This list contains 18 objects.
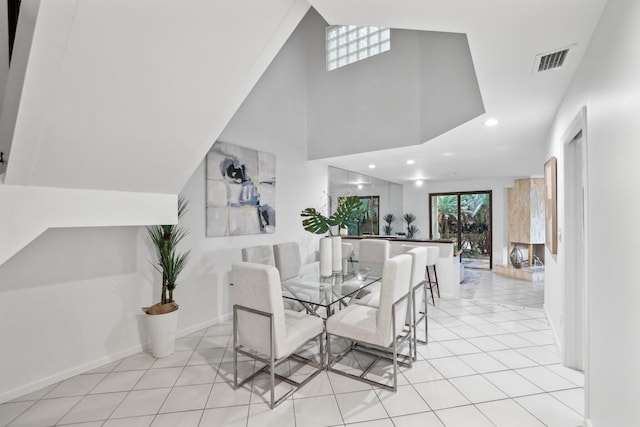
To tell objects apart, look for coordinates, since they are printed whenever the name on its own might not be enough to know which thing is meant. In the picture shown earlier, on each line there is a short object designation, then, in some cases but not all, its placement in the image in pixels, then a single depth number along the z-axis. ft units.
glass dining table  7.81
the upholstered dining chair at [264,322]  6.48
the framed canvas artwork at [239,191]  11.53
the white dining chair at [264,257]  9.93
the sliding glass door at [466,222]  26.13
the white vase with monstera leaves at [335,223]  9.97
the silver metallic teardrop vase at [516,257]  22.20
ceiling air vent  6.03
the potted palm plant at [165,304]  8.71
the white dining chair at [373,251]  12.82
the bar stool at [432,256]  13.07
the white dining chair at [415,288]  8.45
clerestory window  15.05
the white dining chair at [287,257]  11.50
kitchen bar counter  14.94
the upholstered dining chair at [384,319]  6.97
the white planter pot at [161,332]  8.67
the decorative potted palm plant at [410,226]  28.78
